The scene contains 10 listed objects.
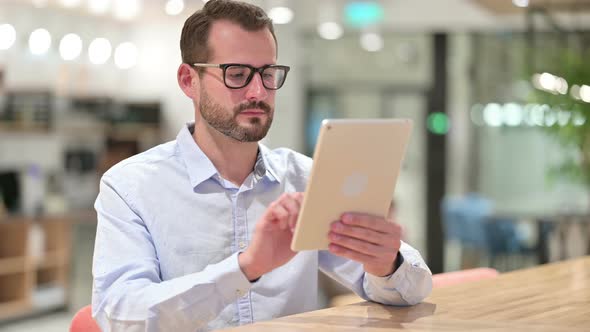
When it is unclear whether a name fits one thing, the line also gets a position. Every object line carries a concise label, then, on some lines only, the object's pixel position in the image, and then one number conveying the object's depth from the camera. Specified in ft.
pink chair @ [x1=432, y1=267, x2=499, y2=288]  8.92
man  6.07
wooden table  5.90
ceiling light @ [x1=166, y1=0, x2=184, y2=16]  25.20
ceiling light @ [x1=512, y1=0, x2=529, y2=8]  22.95
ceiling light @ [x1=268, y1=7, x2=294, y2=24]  25.91
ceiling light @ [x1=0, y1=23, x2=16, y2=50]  28.22
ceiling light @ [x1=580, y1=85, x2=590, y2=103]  22.75
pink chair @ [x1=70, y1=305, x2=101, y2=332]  7.04
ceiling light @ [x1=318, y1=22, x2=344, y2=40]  35.99
